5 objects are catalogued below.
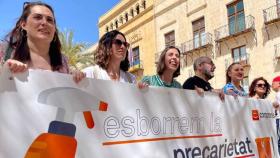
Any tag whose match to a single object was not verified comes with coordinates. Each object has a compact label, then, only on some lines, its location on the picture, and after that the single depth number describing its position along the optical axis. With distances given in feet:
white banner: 4.33
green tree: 50.56
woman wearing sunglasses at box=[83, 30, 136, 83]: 6.54
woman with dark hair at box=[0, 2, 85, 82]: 5.06
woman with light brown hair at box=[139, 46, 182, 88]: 7.35
